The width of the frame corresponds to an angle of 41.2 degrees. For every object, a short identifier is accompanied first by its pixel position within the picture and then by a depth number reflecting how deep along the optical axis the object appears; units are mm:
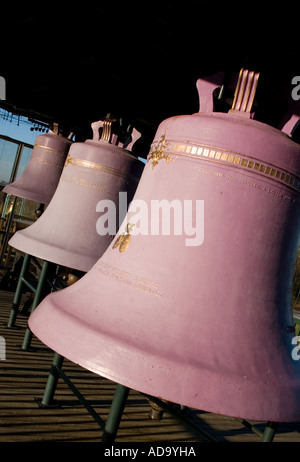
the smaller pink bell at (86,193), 2000
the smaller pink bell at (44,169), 4191
